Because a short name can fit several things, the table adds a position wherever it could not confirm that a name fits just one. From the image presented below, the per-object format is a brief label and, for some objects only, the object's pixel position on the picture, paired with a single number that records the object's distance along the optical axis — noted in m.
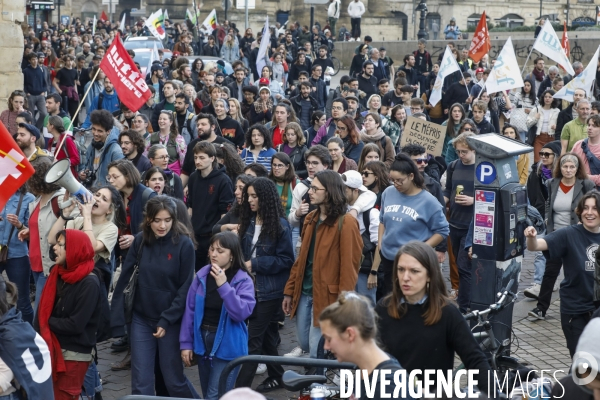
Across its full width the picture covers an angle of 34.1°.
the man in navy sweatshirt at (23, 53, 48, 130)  18.39
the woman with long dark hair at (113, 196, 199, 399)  6.69
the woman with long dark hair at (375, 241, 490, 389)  4.91
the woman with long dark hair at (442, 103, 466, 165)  12.55
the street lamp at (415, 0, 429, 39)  35.57
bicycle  6.41
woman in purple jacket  6.43
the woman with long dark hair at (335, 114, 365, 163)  10.98
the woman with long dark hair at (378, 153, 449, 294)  7.65
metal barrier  5.31
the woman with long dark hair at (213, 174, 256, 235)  7.74
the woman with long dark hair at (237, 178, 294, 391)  7.30
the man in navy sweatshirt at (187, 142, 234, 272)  9.05
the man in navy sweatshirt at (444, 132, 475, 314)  9.09
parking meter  7.08
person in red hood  6.23
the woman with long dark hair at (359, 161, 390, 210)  8.67
